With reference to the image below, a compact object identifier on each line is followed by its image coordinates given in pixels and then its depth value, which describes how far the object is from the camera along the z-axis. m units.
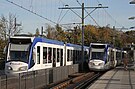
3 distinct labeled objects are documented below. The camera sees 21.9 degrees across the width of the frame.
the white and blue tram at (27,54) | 23.83
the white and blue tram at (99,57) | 38.59
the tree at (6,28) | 55.81
